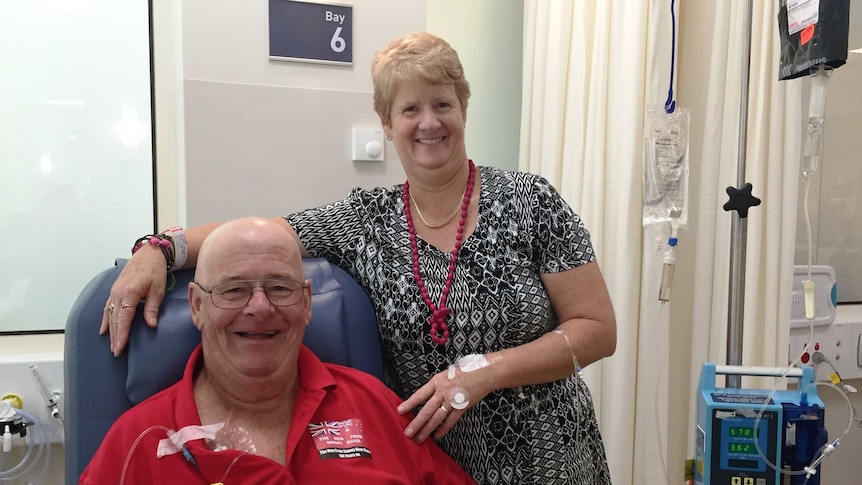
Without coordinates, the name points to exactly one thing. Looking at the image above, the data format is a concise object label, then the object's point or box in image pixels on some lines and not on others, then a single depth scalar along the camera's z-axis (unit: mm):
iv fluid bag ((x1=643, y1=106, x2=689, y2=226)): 1631
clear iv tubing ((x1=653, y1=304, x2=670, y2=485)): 1769
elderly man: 1184
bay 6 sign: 1911
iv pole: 1312
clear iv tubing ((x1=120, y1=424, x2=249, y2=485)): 1139
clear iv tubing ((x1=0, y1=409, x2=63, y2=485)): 1804
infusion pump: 1218
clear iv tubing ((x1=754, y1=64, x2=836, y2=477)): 1225
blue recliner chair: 1297
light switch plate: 2020
